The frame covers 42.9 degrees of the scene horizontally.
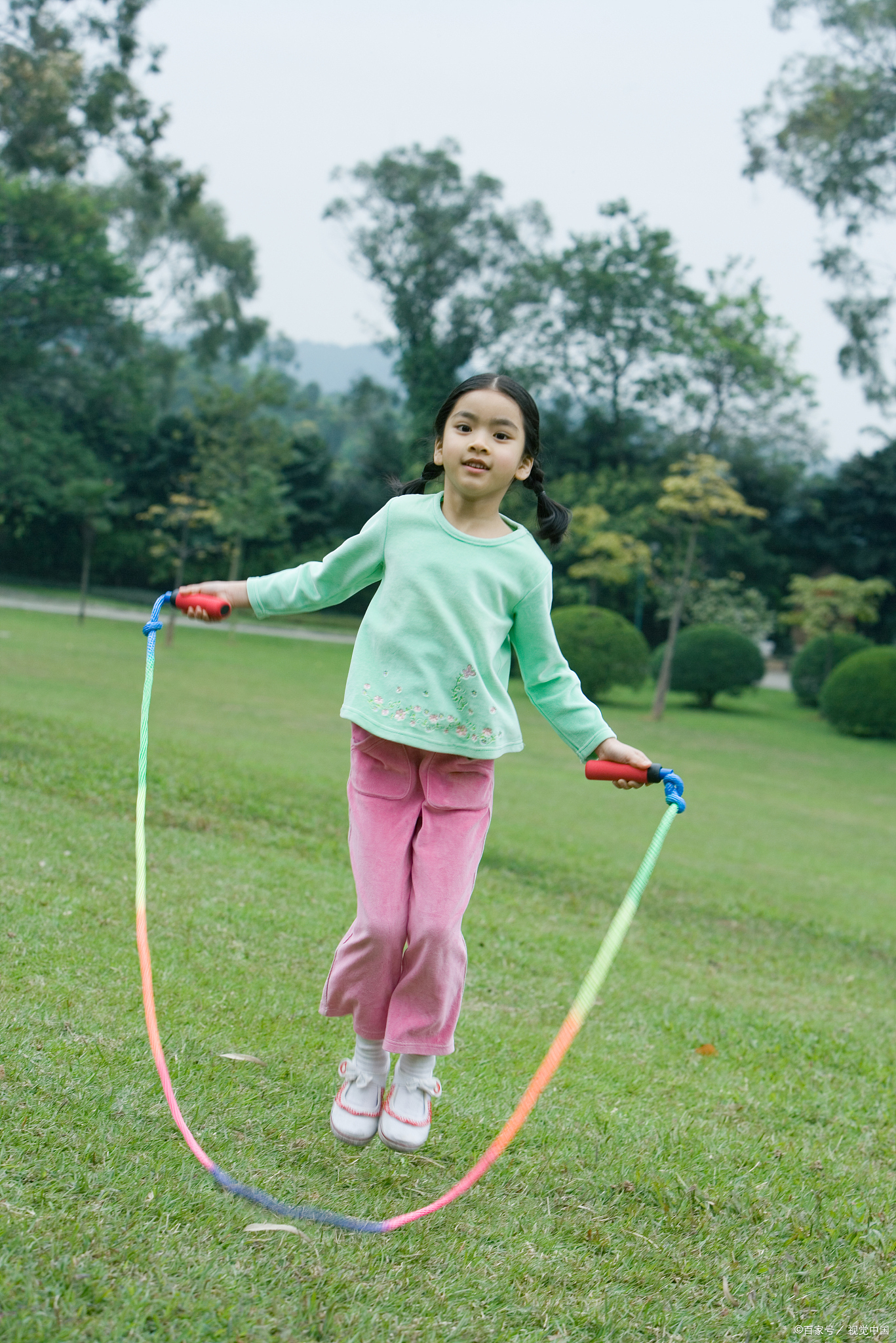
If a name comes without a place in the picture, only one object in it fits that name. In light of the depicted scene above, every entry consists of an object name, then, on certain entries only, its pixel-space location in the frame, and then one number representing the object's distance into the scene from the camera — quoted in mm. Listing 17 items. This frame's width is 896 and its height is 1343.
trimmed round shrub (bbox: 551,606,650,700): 27078
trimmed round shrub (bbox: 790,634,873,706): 33594
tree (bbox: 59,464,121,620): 32375
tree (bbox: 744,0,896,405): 26297
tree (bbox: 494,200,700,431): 42438
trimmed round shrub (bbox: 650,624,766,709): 30828
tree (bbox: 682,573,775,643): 37156
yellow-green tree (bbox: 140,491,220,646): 34000
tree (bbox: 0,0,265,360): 15258
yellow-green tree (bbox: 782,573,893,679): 32938
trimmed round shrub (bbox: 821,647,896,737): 28375
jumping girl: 3117
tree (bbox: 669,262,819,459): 41031
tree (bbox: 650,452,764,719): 27156
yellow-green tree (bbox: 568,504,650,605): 32500
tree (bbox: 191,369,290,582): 36062
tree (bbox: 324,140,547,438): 48406
